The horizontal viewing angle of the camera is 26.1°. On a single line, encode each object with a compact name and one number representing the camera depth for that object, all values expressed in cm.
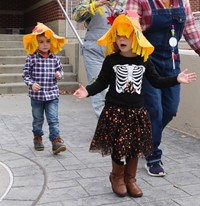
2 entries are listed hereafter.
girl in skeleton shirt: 357
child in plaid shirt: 492
